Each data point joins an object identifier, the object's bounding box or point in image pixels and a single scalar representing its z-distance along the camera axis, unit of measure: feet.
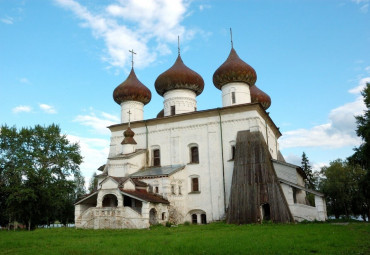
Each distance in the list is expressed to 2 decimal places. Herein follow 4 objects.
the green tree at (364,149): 71.10
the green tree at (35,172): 89.71
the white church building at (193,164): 67.15
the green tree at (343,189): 118.52
